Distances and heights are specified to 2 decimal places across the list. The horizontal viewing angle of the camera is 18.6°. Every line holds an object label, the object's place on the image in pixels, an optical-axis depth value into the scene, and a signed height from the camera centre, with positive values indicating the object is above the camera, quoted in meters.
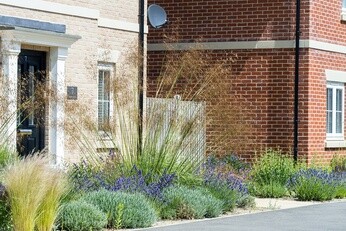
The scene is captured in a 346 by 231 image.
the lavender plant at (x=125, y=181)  16.11 -1.17
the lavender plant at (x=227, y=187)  17.42 -1.33
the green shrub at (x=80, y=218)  13.96 -1.49
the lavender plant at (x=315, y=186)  20.05 -1.47
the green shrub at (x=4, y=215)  13.19 -1.39
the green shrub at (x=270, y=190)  20.62 -1.61
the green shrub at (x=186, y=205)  16.12 -1.51
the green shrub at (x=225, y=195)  17.33 -1.45
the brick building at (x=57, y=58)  18.00 +0.88
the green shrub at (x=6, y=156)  15.64 -0.78
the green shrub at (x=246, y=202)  17.97 -1.61
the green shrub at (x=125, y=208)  14.70 -1.42
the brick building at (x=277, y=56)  24.41 +1.23
